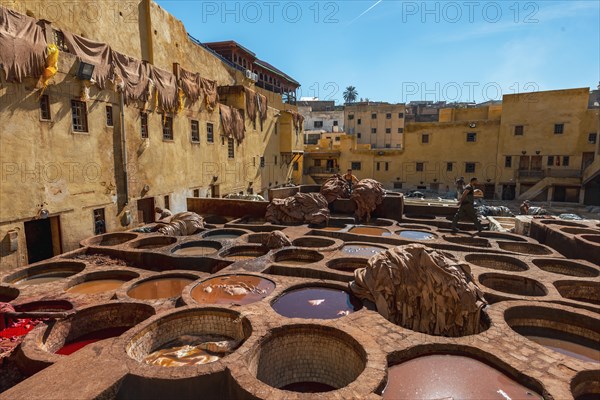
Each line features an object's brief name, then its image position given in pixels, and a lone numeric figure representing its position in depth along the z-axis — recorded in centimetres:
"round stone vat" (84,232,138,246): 1330
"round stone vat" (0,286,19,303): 860
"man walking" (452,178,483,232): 1297
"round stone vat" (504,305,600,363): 650
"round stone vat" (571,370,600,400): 487
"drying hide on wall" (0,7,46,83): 1020
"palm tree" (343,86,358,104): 7275
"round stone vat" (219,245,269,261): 1145
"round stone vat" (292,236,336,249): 1238
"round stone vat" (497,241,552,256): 1177
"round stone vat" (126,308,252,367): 575
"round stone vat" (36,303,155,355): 702
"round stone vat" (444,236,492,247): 1252
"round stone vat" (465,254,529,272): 1016
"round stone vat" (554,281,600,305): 849
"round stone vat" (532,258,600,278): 954
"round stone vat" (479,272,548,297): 866
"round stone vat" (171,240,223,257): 1155
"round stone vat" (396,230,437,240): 1325
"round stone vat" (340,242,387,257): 1118
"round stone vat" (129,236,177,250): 1266
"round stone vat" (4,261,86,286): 972
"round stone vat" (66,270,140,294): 914
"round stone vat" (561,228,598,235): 1194
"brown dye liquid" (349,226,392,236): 1383
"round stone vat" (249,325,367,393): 571
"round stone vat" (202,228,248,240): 1372
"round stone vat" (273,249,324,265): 1072
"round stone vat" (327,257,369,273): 1006
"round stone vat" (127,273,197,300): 861
